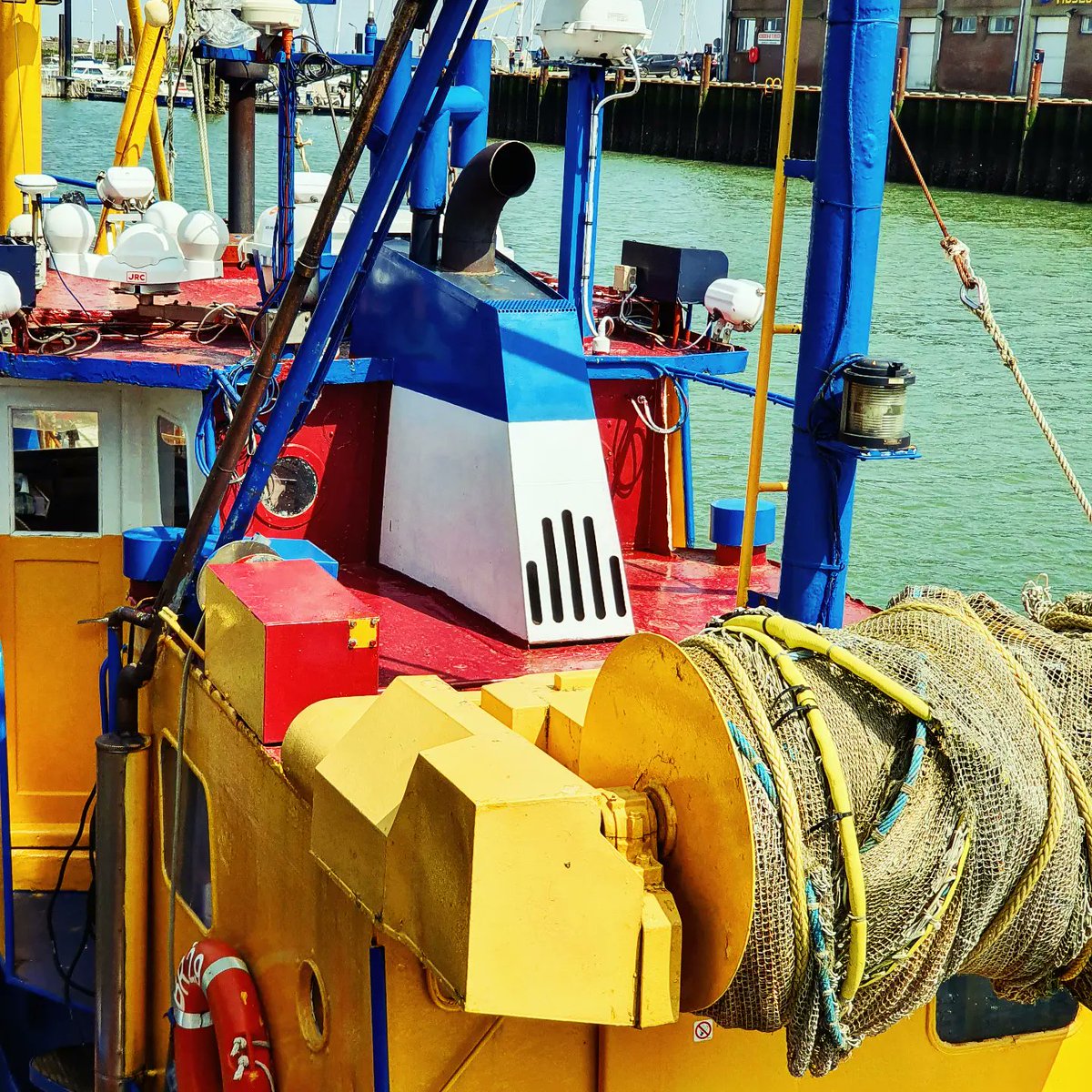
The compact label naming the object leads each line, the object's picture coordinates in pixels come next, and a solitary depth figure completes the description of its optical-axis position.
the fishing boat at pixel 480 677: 3.66
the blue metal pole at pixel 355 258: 5.66
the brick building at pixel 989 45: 58.12
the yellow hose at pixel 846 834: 3.60
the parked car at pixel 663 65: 82.25
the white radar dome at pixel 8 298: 7.12
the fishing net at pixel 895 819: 3.61
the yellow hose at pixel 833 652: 3.81
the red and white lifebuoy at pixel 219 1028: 5.18
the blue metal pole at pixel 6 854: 6.98
